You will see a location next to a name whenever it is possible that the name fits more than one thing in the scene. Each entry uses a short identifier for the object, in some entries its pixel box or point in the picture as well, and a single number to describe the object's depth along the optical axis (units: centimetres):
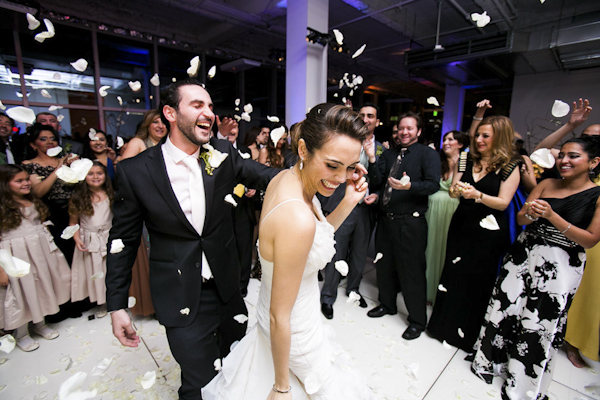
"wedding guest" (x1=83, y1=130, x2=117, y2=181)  329
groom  141
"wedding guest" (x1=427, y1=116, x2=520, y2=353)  213
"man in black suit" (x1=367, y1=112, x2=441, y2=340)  247
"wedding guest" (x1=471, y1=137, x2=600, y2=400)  177
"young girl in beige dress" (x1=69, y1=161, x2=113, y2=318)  258
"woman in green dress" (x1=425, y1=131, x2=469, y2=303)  287
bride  97
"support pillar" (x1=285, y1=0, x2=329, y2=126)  446
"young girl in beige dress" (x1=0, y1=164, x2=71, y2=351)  227
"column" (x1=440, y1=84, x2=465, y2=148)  1052
